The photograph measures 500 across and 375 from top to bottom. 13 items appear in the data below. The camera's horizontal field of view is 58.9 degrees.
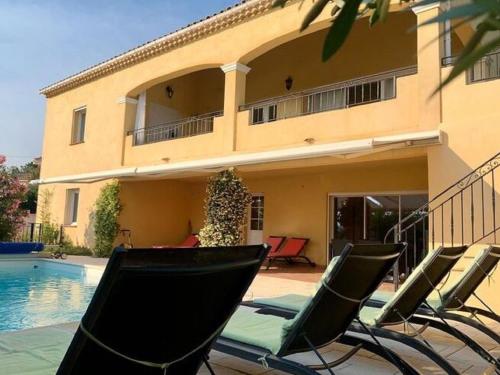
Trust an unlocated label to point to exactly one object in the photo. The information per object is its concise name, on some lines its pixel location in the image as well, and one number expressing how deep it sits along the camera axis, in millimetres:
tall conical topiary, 14789
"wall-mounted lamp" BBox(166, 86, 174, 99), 21781
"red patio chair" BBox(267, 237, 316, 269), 16391
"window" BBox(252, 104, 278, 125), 15289
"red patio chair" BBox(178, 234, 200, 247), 20422
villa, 9992
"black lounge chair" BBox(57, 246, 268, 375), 2262
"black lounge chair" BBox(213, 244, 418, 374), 3697
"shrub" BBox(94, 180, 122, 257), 19031
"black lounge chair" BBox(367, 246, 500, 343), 5327
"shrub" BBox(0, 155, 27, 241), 18672
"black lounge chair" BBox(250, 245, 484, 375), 4297
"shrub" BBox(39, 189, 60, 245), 22014
